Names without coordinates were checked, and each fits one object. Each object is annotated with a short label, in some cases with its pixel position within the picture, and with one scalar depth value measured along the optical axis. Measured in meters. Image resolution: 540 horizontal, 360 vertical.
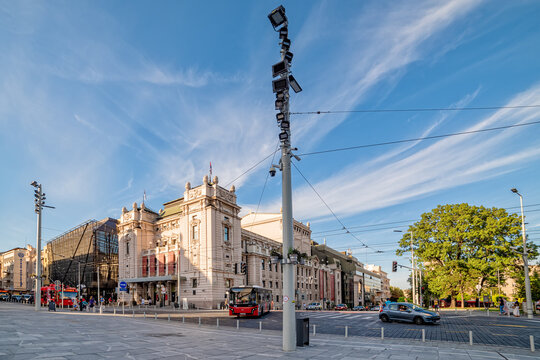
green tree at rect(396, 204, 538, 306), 41.75
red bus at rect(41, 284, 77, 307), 50.89
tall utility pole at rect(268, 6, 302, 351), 13.40
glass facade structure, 81.38
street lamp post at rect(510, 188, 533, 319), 30.97
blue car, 24.88
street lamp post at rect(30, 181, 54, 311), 37.73
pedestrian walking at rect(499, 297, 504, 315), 39.78
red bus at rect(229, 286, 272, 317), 32.97
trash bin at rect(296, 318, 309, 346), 13.86
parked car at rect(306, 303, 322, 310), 63.98
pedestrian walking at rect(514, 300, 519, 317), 34.50
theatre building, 54.22
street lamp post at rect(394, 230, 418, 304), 46.22
